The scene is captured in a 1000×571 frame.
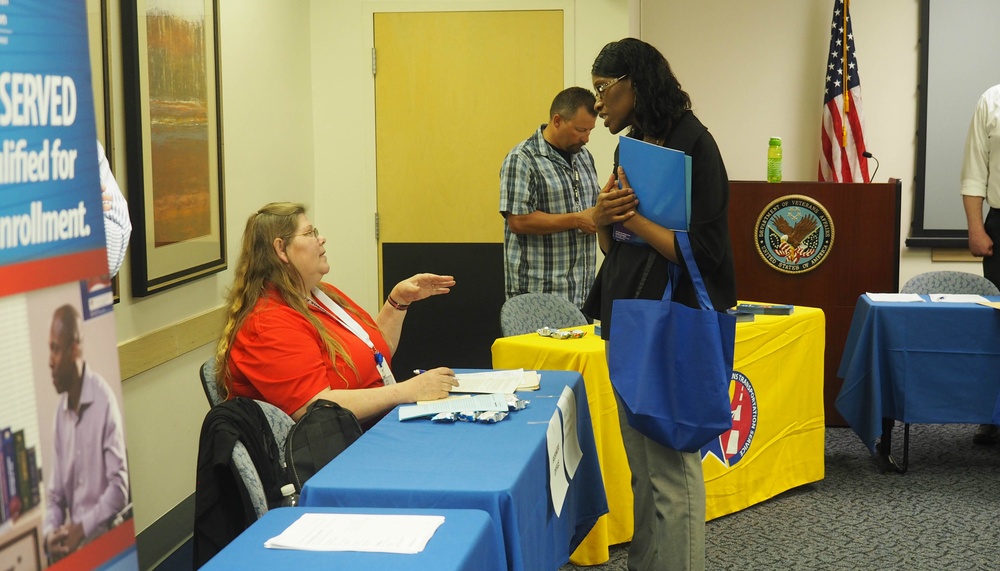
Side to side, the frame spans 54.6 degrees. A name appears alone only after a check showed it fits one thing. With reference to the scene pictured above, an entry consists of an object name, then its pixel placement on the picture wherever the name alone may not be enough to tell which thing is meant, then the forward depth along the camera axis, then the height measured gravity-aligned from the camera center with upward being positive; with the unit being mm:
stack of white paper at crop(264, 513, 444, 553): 1518 -569
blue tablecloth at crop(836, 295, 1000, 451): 4023 -762
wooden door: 5125 +212
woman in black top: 2314 -123
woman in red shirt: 2467 -417
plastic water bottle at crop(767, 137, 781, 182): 4844 +98
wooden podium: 4812 -343
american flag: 5582 +366
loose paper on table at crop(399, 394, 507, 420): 2326 -547
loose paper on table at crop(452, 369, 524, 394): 2580 -547
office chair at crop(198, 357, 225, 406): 2564 -539
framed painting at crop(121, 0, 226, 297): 3227 +147
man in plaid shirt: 3963 -106
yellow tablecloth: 3154 -876
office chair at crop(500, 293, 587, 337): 3533 -496
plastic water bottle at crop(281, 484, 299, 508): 2078 -675
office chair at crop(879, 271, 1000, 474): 4410 -480
